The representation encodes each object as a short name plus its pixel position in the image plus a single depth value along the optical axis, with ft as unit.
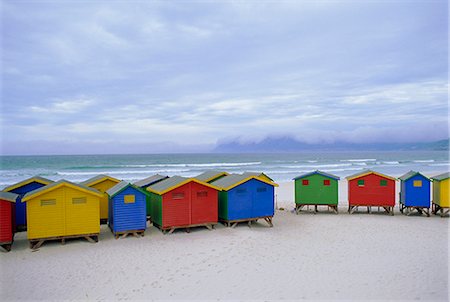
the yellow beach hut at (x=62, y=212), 44.19
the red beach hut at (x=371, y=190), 66.13
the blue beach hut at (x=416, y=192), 64.80
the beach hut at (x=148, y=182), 60.39
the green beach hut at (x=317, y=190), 67.82
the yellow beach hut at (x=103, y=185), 57.93
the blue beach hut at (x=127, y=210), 49.29
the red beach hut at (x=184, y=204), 51.62
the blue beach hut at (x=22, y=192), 52.80
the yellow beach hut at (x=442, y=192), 62.69
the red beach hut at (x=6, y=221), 42.55
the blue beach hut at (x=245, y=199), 55.11
